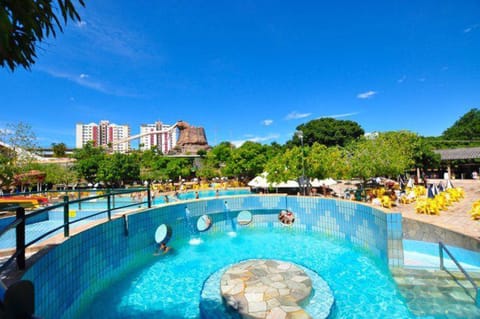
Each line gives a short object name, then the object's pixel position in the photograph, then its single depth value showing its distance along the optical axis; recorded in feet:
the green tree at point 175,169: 107.14
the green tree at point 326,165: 45.34
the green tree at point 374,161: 44.19
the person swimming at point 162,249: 27.00
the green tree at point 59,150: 214.28
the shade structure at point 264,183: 52.09
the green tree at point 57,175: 78.79
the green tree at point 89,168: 99.76
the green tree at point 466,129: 147.75
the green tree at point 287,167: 47.95
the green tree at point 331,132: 138.41
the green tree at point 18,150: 40.73
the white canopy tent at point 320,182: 56.10
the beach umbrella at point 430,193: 40.32
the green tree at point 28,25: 7.16
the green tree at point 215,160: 121.60
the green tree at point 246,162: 87.81
